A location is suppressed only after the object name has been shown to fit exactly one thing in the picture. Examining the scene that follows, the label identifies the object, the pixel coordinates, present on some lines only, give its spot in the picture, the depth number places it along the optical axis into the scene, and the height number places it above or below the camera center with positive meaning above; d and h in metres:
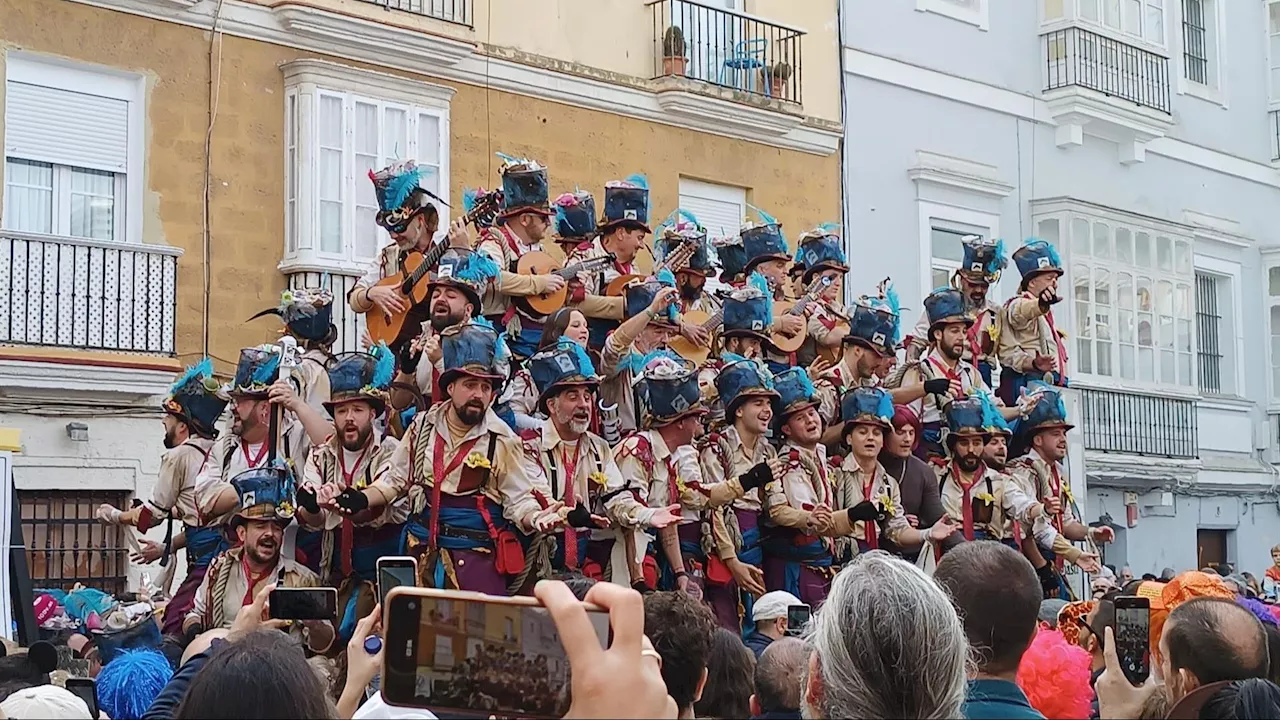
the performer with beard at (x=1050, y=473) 11.55 -0.24
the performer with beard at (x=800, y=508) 9.87 -0.39
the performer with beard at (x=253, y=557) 8.43 -0.57
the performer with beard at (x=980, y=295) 12.54 +1.05
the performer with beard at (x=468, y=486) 8.48 -0.22
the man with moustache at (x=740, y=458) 9.74 -0.10
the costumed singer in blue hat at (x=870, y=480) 10.23 -0.25
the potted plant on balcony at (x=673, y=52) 19.19 +4.29
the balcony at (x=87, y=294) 14.30 +1.26
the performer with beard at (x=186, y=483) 9.46 -0.23
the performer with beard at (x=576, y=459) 8.82 -0.09
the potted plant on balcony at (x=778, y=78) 20.23 +4.22
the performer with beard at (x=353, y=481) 8.88 -0.20
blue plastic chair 19.88 +4.36
